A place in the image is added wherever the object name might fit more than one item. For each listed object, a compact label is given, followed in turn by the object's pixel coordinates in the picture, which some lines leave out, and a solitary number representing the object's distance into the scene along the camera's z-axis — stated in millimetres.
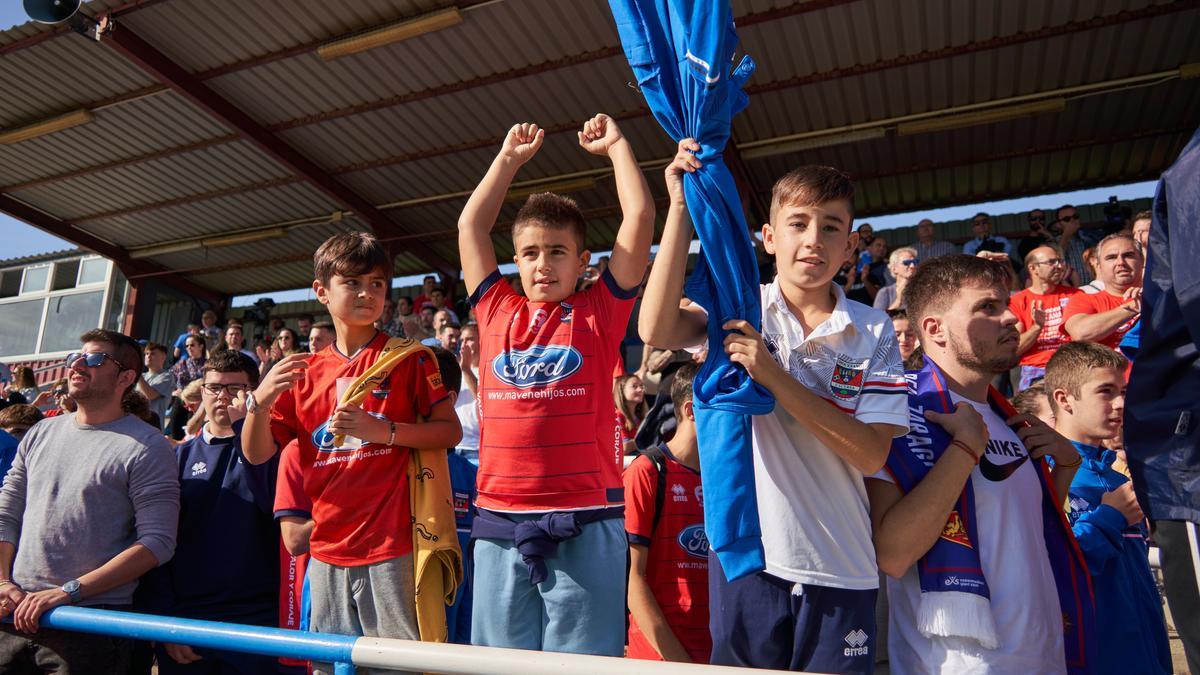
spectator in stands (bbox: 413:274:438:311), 13070
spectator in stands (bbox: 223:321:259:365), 10836
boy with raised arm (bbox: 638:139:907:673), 1901
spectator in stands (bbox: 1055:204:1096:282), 9227
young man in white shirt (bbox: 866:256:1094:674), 2008
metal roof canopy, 9258
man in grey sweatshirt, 3146
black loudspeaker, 8719
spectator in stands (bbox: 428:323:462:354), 7879
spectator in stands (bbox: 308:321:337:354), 6789
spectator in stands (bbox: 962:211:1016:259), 8672
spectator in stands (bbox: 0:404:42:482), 5332
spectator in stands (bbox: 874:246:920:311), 6176
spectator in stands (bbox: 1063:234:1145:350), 5043
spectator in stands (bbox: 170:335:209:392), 11820
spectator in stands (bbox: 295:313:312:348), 14668
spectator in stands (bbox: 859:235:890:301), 9328
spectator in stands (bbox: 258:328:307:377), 10097
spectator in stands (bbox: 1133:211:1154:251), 5228
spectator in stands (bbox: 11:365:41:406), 9148
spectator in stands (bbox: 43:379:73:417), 7709
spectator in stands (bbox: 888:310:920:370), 5476
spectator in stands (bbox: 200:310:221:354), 14867
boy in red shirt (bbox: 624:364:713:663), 2742
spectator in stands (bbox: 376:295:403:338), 12638
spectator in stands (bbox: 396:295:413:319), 13164
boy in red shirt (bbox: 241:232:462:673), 2611
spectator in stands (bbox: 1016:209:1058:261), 9016
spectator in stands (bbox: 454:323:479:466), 4988
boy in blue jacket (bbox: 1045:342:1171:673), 2436
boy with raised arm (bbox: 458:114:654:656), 2350
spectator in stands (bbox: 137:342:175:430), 10203
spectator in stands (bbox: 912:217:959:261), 9641
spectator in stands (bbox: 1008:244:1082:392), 5821
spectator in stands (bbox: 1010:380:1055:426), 3430
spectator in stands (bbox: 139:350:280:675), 3436
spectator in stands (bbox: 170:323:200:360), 13142
